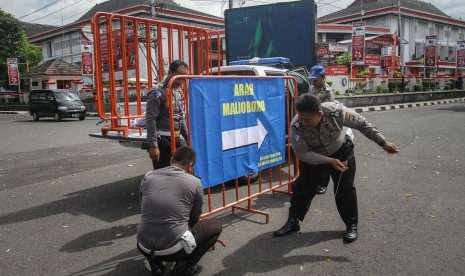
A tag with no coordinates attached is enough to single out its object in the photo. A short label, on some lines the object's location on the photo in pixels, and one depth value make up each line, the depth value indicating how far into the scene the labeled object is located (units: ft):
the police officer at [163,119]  14.79
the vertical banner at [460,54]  103.43
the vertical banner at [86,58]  77.51
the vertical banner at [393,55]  95.23
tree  125.18
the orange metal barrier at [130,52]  18.07
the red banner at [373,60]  87.40
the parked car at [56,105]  72.64
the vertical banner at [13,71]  108.88
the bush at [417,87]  95.86
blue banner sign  13.53
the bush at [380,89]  86.02
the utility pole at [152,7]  74.10
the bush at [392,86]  90.85
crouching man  10.36
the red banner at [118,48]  18.33
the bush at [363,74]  89.52
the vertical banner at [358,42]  72.64
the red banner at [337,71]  77.00
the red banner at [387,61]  104.00
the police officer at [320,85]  19.97
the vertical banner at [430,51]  99.45
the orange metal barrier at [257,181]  13.11
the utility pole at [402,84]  89.51
